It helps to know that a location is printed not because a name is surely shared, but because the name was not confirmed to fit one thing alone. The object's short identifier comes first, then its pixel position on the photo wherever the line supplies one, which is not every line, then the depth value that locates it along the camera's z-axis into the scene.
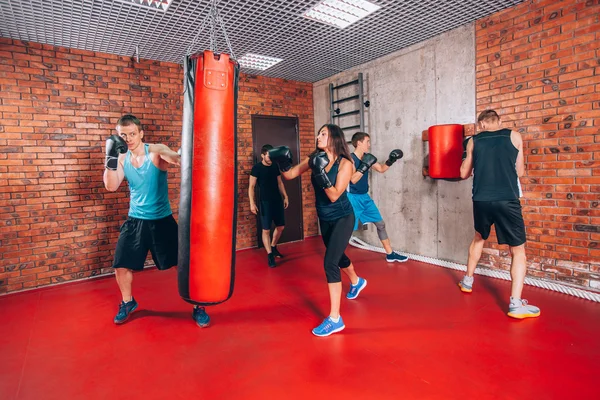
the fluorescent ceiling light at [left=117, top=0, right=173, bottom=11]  2.98
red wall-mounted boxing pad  3.55
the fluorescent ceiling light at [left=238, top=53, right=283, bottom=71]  4.60
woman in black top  2.42
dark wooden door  5.48
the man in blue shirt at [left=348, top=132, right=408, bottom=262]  3.89
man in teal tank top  2.63
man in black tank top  2.64
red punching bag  1.87
